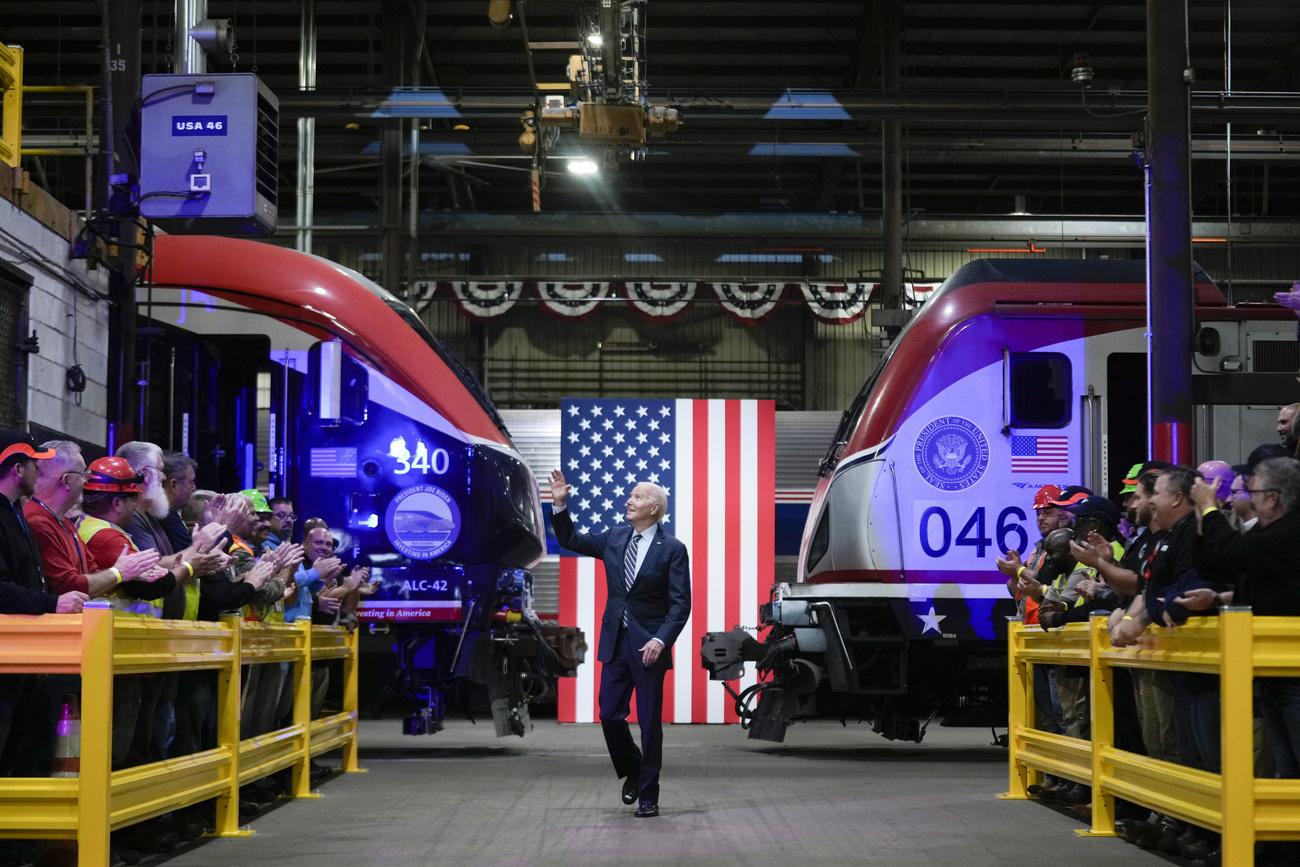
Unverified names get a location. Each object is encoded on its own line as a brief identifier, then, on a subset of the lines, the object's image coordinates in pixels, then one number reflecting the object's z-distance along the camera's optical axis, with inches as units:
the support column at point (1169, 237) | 465.1
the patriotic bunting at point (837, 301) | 1088.8
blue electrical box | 436.1
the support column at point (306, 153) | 867.4
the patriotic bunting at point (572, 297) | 1104.2
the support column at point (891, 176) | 898.1
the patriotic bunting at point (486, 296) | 1106.7
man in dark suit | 353.7
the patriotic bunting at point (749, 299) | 1109.1
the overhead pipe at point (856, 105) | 786.8
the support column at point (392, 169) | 910.4
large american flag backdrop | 689.6
